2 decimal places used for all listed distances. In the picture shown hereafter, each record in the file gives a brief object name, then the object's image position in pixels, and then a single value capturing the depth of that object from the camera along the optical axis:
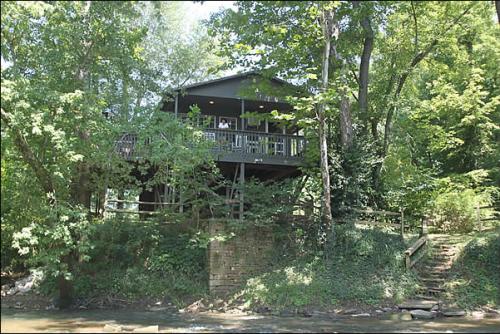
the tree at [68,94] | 11.97
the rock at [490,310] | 13.70
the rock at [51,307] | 14.00
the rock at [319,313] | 13.43
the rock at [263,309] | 14.06
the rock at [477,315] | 13.28
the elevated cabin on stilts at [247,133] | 19.61
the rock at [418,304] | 13.68
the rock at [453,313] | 13.43
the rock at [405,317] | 12.72
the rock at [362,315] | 13.41
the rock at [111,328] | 9.91
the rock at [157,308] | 14.12
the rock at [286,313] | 13.55
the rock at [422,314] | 12.99
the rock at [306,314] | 13.38
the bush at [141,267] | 15.12
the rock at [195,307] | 14.41
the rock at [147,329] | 9.92
